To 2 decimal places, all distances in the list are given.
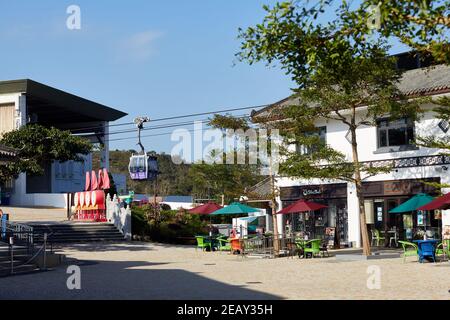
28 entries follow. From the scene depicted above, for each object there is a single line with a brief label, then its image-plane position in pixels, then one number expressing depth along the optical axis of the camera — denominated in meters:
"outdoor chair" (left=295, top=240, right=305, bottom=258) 24.66
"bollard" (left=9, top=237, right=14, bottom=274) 18.79
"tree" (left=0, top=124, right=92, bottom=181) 32.12
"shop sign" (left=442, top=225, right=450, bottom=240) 25.11
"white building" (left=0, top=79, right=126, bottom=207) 55.09
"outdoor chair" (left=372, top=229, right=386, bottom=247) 28.81
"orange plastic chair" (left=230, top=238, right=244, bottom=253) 26.31
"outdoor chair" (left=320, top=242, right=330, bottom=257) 25.08
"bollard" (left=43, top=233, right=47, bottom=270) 20.37
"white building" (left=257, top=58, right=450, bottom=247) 26.78
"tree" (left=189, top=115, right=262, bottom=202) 26.84
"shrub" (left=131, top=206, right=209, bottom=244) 37.19
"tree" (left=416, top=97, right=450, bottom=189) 21.60
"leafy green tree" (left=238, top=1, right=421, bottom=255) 23.34
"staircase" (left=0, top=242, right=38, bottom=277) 19.06
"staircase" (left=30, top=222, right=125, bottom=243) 33.84
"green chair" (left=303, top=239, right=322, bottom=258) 24.33
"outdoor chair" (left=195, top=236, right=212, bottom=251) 29.84
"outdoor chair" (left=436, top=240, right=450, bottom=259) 21.52
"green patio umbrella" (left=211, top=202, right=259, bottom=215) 29.73
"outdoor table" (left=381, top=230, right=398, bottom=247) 28.13
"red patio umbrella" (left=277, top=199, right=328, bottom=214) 27.27
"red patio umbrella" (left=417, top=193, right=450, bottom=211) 20.92
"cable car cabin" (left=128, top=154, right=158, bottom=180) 48.84
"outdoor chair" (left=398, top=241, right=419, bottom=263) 20.41
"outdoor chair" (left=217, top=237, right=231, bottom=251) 28.41
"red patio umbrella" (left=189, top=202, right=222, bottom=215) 32.80
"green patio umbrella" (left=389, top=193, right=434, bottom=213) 24.56
